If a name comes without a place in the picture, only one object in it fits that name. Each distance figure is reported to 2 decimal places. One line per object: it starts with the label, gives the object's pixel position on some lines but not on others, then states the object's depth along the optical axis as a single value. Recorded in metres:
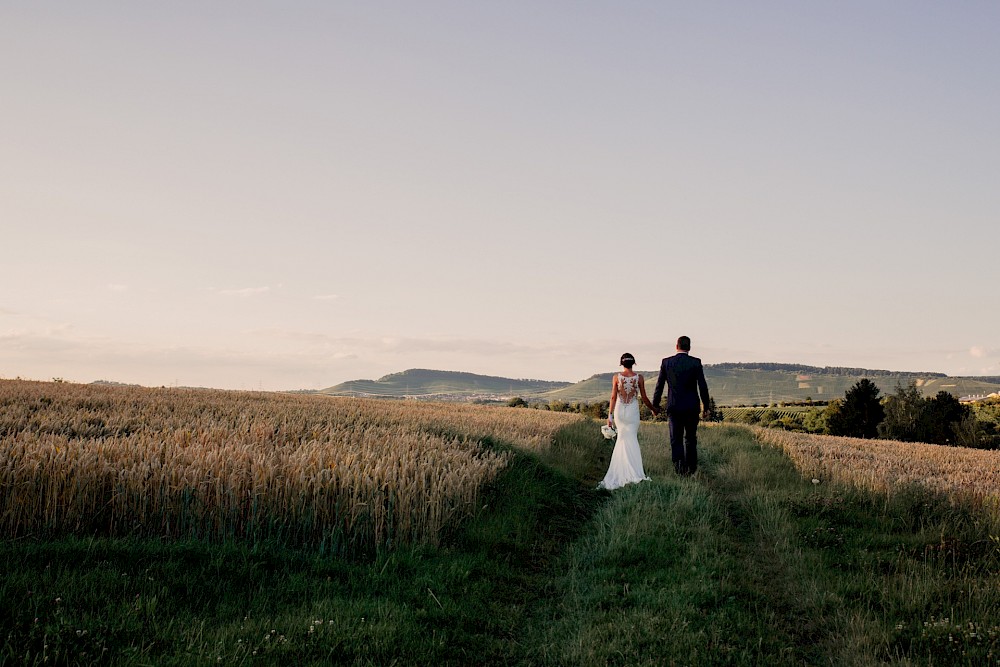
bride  15.55
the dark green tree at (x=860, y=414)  83.69
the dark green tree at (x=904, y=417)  75.81
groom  15.50
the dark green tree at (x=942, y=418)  72.94
